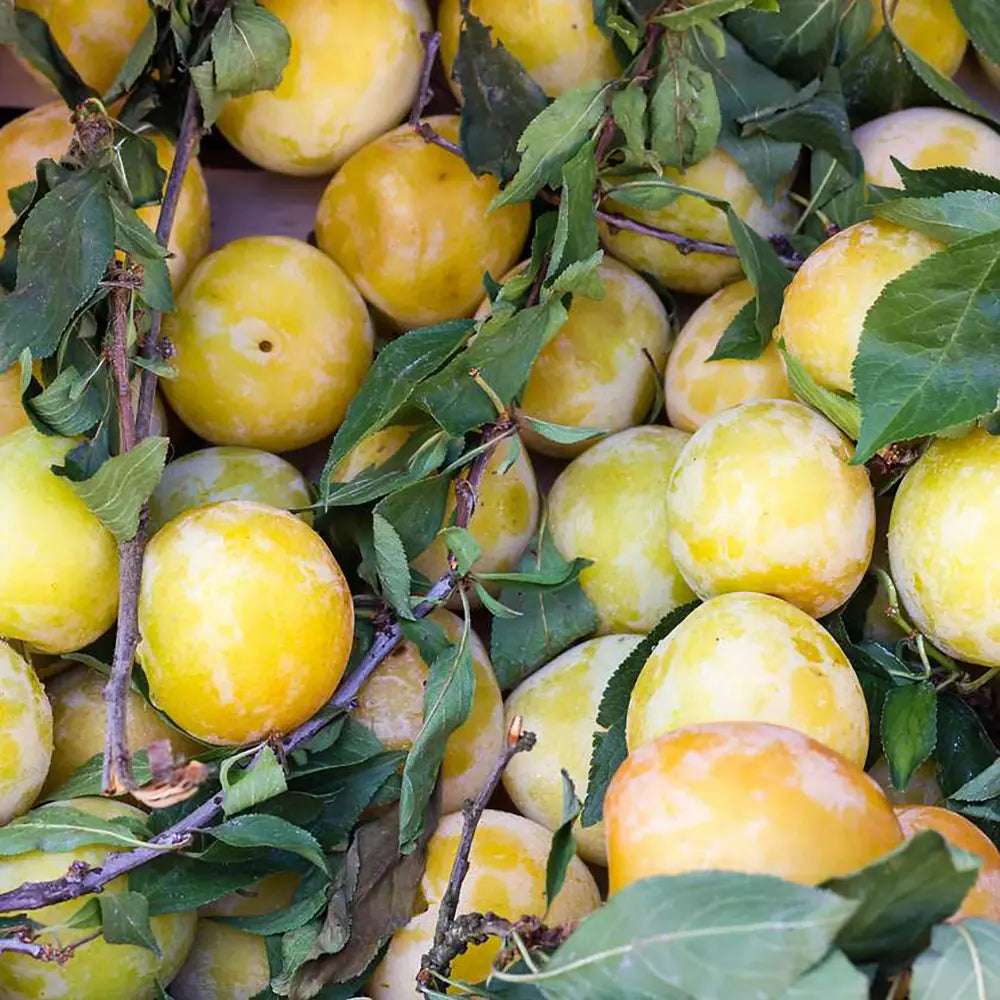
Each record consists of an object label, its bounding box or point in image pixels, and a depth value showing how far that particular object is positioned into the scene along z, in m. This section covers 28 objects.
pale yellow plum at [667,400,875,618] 0.49
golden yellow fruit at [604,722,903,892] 0.42
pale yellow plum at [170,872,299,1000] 0.51
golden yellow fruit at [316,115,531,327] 0.55
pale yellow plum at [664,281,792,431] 0.53
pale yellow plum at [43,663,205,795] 0.51
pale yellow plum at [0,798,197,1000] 0.48
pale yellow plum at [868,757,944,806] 0.51
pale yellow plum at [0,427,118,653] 0.49
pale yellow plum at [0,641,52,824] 0.49
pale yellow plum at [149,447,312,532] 0.53
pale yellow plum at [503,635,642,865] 0.52
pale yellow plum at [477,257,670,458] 0.55
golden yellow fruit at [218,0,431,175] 0.55
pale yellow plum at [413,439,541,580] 0.54
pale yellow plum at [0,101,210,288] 0.54
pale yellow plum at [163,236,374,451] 0.54
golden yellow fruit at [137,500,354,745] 0.48
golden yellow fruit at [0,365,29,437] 0.53
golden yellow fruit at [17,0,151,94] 0.55
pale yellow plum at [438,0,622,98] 0.55
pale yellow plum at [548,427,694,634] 0.54
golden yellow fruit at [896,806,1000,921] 0.43
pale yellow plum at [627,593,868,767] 0.47
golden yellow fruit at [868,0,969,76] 0.57
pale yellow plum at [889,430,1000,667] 0.47
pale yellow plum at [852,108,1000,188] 0.55
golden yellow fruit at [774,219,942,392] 0.49
